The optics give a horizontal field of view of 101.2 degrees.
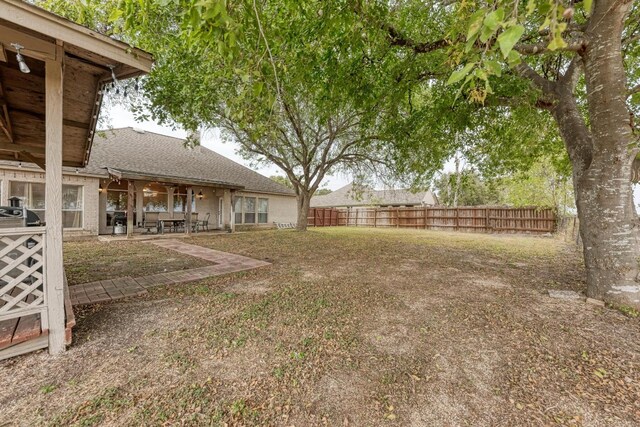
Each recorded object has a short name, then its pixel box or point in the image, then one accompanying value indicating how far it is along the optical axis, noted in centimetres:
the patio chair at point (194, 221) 1341
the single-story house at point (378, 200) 2812
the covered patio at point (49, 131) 235
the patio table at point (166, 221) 1215
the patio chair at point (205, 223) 1391
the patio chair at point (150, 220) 1230
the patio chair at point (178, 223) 1284
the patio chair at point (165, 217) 1305
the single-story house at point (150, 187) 1008
